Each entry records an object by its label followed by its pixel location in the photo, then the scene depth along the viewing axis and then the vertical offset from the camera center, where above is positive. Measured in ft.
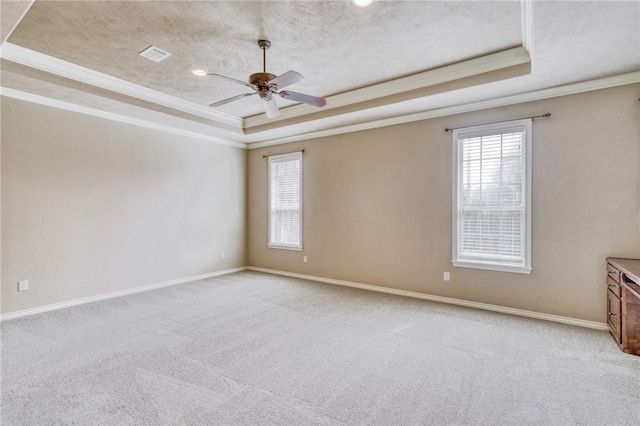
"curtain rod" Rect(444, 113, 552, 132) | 12.02 +3.72
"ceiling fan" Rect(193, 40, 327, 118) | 9.30 +3.96
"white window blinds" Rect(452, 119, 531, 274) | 12.57 +0.60
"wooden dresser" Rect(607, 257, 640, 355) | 9.05 -2.90
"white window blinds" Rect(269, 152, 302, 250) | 19.92 +0.65
